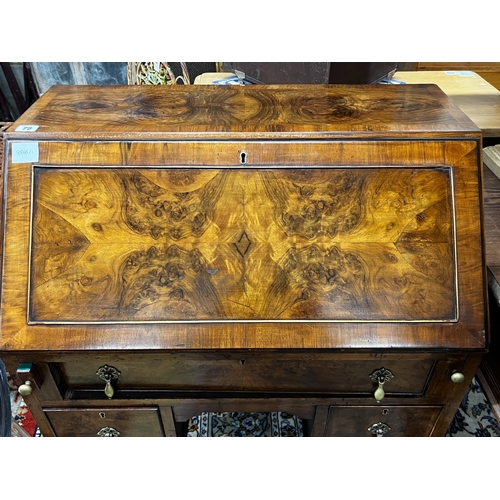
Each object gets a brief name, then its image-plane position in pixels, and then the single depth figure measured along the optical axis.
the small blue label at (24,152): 1.05
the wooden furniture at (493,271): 1.12
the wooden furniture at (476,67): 2.58
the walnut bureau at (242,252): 1.02
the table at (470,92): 1.45
